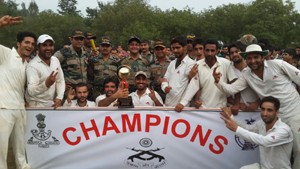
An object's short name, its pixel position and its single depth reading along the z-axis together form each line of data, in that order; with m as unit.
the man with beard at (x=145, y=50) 9.76
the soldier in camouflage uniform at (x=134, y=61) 8.59
